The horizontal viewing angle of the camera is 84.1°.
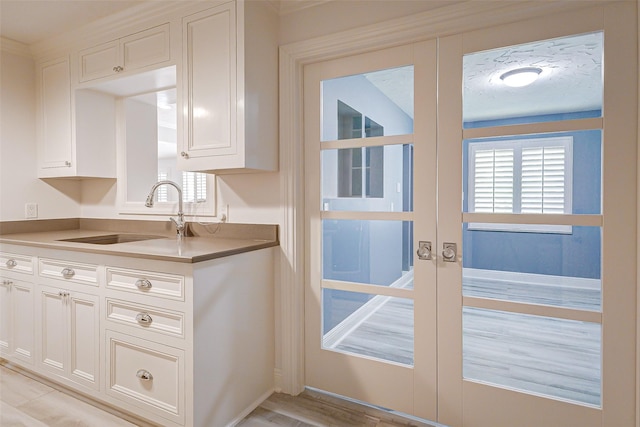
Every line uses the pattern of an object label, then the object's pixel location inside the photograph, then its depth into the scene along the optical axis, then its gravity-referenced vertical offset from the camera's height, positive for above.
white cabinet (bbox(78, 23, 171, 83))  2.17 +1.01
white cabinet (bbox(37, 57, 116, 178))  2.62 +0.62
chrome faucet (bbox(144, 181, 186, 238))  2.36 -0.07
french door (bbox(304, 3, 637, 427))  1.52 -0.08
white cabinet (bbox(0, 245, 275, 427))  1.65 -0.64
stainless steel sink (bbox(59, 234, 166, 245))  2.53 -0.21
